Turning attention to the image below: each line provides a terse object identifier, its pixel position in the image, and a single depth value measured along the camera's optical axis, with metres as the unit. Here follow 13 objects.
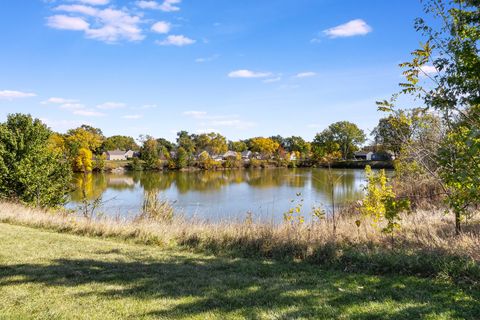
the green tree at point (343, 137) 98.06
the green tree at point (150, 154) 75.44
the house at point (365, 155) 107.61
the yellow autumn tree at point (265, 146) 105.97
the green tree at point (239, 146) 116.69
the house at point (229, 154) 93.75
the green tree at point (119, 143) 109.18
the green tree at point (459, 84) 4.30
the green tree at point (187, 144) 95.66
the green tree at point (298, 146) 112.96
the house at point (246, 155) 102.85
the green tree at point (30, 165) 17.94
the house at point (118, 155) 102.26
